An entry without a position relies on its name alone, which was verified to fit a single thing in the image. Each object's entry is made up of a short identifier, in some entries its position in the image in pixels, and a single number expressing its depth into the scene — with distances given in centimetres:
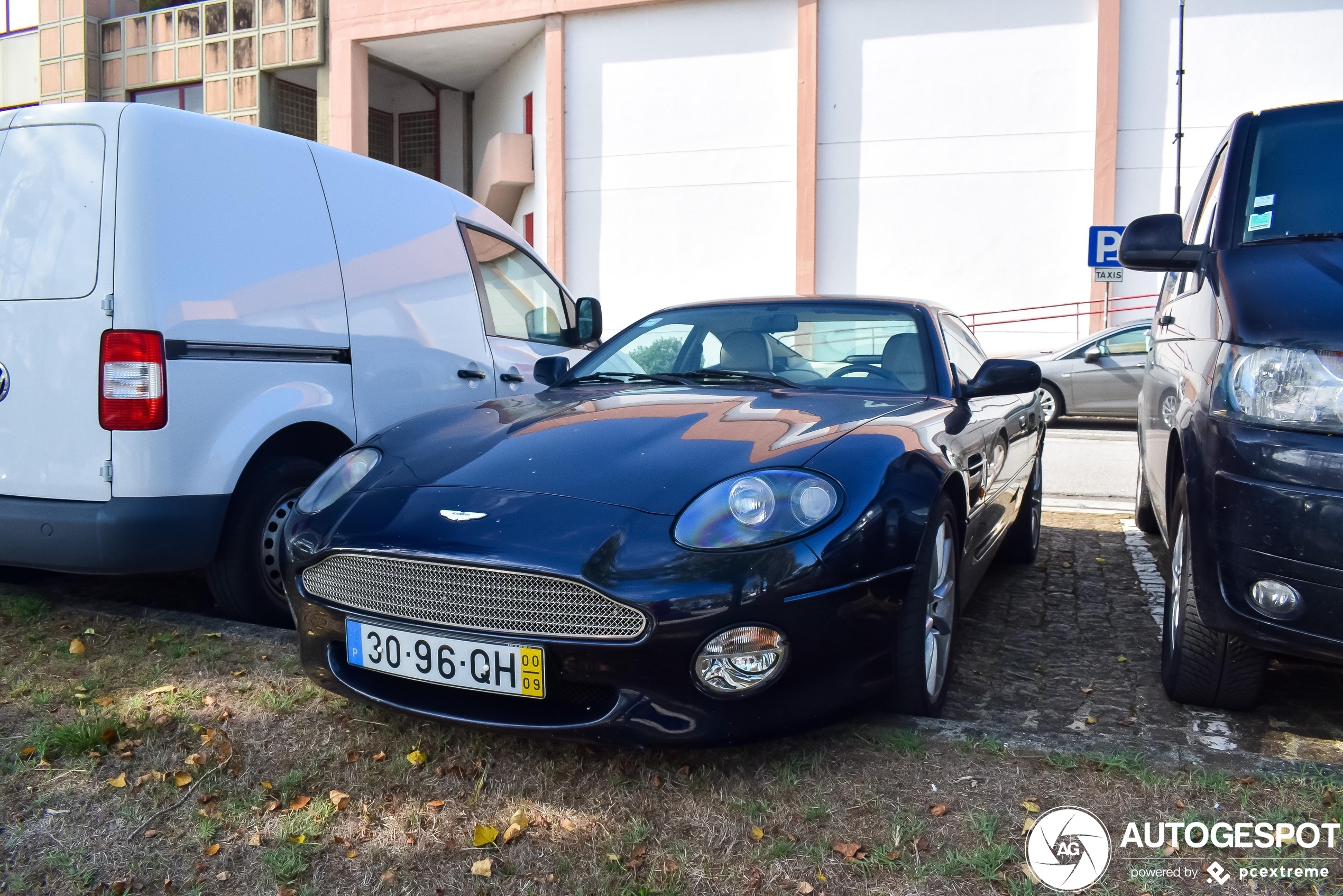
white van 338
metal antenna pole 1659
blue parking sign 1634
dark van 245
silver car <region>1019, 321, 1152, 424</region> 1262
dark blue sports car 244
